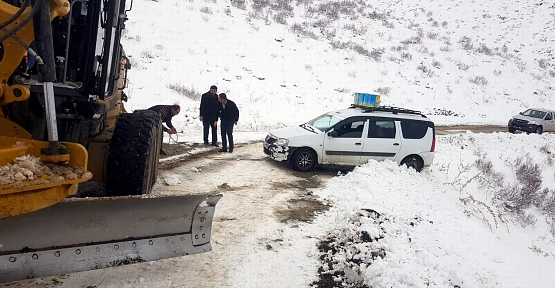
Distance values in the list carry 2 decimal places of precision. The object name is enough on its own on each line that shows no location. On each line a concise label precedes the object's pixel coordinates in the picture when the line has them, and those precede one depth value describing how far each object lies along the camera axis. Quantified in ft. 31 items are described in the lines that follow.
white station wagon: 31.53
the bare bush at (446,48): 110.73
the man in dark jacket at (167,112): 29.89
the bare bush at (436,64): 99.40
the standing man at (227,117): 34.71
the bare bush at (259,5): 98.79
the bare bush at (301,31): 93.97
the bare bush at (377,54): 94.63
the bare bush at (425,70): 94.12
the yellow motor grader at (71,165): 8.34
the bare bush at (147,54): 62.35
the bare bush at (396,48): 102.21
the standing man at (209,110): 35.88
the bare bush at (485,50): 115.60
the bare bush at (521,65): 110.99
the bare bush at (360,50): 95.75
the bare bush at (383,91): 80.33
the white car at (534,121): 66.44
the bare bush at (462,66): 102.99
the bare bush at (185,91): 52.90
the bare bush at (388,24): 115.75
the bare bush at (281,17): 96.54
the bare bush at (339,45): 94.53
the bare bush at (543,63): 115.03
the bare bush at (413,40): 107.68
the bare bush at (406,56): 99.14
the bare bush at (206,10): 86.02
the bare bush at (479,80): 97.88
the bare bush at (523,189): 36.45
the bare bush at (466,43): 116.57
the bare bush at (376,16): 120.03
